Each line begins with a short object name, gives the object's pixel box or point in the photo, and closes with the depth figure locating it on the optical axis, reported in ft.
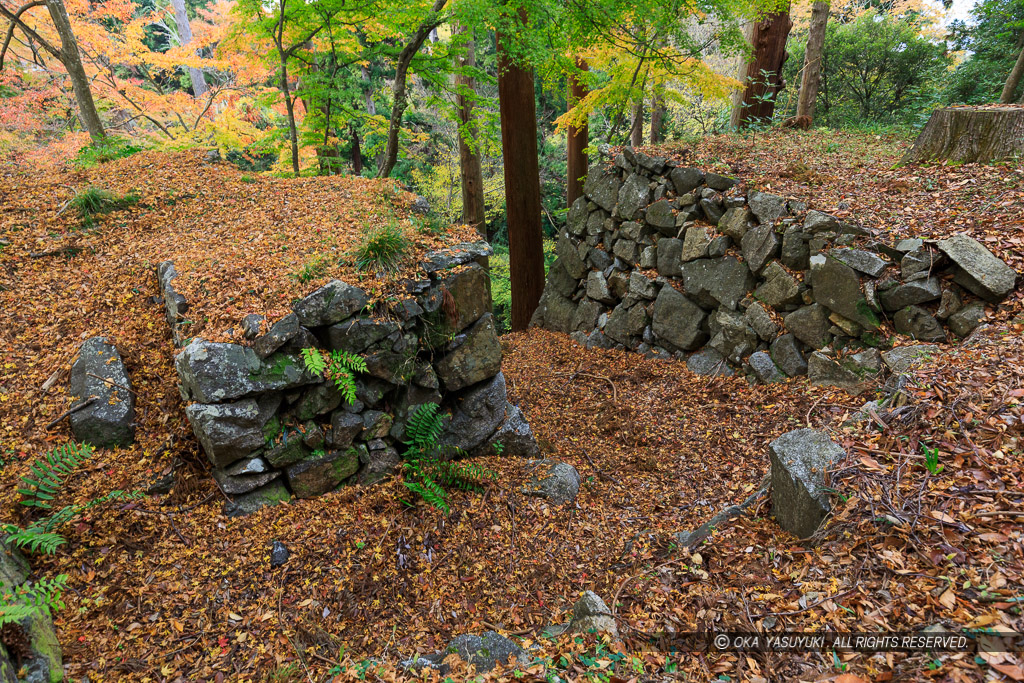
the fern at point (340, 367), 11.50
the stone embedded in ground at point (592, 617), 9.02
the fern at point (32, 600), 7.04
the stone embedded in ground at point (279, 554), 10.45
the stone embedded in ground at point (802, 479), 9.70
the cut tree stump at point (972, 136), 18.79
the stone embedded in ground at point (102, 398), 11.30
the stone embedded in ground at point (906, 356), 14.30
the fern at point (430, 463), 12.92
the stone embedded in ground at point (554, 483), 13.69
